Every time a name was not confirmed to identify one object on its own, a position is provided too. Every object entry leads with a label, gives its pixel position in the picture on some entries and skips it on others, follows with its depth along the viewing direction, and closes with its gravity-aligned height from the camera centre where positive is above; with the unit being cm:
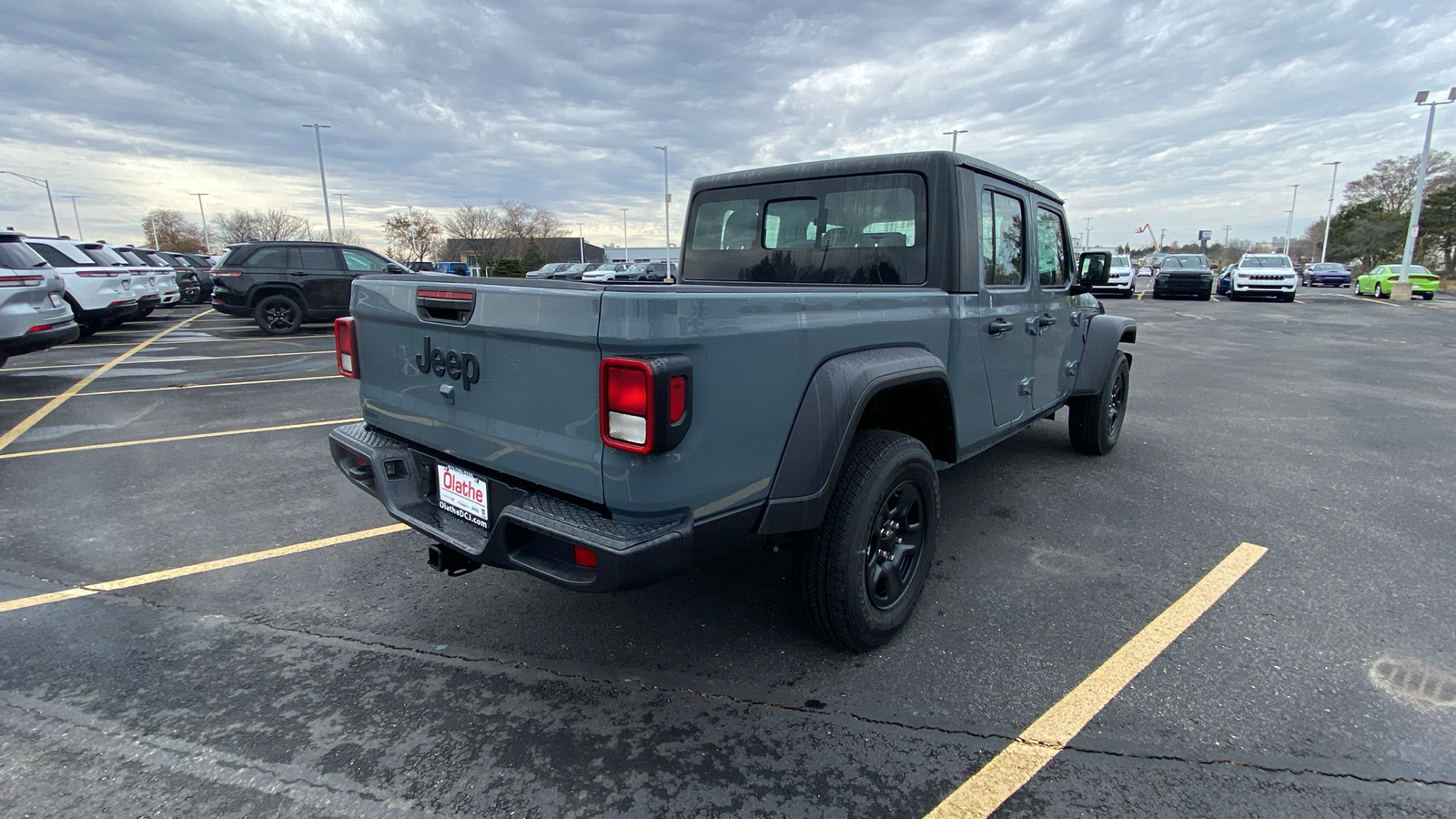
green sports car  2581 -67
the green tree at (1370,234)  5022 +219
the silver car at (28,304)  744 -31
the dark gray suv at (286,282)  1349 -16
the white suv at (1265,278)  2302 -40
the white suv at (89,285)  1154 -16
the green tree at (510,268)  4749 +28
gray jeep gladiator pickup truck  204 -41
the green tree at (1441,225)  4344 +239
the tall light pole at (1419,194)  2456 +253
